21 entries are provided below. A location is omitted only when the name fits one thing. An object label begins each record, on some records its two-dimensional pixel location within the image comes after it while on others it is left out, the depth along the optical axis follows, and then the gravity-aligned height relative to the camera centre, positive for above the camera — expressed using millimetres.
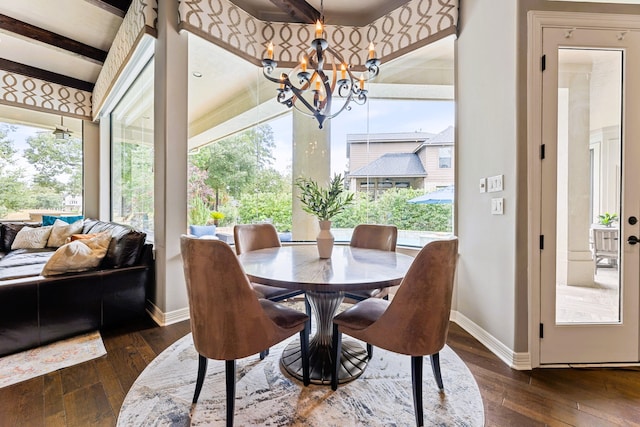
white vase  2027 -229
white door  1998 +113
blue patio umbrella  2970 +148
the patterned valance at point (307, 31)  2770 +1983
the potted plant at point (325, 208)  1986 +16
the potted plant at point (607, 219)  2037 -57
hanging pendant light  4832 +1328
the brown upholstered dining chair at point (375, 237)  2504 -242
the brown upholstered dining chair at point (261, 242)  2178 -288
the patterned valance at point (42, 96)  4379 +1902
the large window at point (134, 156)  3406 +789
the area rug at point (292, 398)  1476 -1077
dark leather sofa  2109 -706
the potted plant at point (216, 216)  3489 -67
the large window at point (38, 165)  4770 +803
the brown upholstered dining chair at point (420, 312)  1370 -501
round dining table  1436 -349
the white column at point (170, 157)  2697 +515
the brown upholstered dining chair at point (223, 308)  1341 -476
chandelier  1948 +994
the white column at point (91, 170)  5363 +776
